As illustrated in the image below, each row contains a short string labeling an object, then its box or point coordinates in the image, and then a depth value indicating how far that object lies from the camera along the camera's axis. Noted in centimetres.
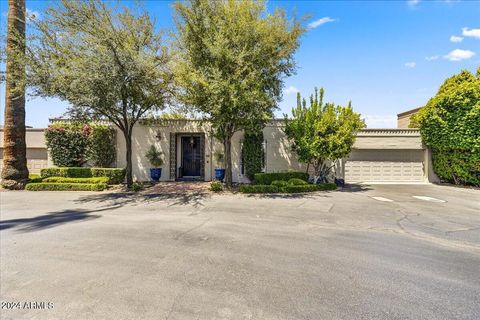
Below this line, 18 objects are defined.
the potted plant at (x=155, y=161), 1483
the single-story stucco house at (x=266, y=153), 1537
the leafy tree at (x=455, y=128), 1320
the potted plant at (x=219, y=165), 1455
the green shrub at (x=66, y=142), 1425
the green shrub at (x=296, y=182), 1270
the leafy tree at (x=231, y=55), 993
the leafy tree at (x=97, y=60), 947
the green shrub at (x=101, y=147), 1477
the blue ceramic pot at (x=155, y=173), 1481
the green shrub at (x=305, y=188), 1206
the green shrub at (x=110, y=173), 1367
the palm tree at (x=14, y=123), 1123
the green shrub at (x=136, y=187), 1238
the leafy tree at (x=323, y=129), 1218
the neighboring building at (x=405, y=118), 1951
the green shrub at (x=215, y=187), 1212
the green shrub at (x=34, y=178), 1297
